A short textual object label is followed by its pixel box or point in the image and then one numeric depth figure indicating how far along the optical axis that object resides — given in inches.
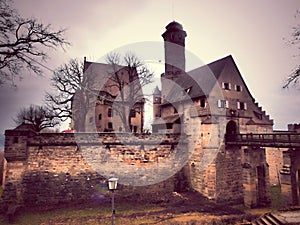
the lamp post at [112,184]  371.2
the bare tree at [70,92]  913.1
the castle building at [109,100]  1013.2
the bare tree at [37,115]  1144.8
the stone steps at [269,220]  413.9
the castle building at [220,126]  711.1
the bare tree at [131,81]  999.6
